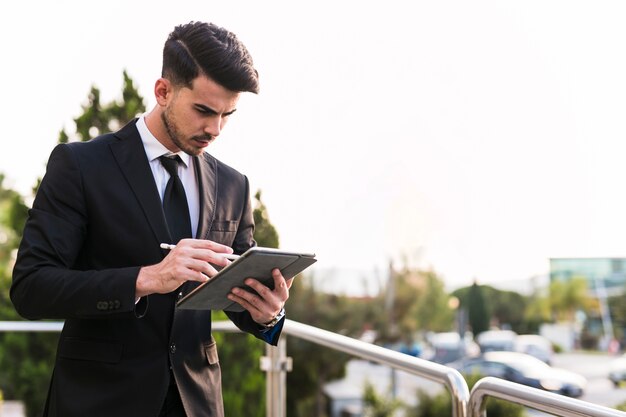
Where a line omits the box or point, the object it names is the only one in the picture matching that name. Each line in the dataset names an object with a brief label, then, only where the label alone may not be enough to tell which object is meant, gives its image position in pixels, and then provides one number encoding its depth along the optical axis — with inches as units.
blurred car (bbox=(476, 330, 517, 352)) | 2289.6
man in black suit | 59.9
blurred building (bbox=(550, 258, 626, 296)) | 2709.2
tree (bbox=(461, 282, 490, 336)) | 2362.2
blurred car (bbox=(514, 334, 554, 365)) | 2272.4
